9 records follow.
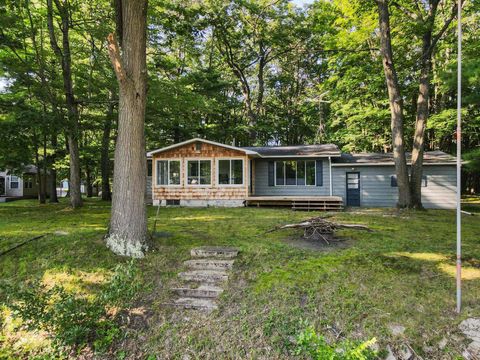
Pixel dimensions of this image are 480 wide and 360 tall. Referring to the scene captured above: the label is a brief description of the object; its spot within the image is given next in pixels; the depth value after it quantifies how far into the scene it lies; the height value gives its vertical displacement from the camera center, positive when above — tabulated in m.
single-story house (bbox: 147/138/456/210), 13.41 +0.16
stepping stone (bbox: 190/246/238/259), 5.11 -1.27
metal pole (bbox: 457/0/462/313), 3.38 +0.31
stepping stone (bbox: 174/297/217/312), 3.87 -1.66
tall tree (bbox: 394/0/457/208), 10.41 +3.89
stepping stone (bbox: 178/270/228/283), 4.44 -1.47
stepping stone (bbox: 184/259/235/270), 4.75 -1.37
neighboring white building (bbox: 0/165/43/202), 22.92 -0.11
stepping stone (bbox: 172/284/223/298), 4.11 -1.58
